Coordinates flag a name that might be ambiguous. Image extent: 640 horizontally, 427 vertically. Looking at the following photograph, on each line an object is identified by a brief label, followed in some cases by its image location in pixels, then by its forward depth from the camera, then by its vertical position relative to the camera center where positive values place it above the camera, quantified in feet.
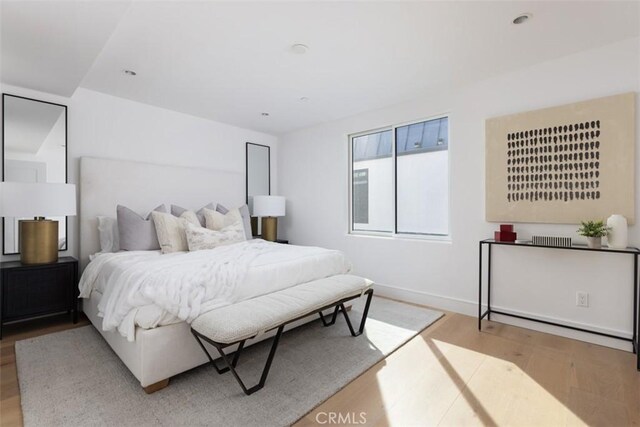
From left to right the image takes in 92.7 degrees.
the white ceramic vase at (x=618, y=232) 7.32 -0.49
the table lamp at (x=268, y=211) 14.98 +0.04
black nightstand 8.55 -2.28
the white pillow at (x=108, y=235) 10.52 -0.81
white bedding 6.25 -1.63
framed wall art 7.80 +1.39
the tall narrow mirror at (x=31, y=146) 9.50 +2.13
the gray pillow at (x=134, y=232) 10.17 -0.68
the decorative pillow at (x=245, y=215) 13.35 -0.15
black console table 7.22 -2.19
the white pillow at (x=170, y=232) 10.16 -0.69
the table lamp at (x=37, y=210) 8.45 +0.05
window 11.65 +1.38
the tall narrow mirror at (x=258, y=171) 15.93 +2.20
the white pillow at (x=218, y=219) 11.85 -0.30
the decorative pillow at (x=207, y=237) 10.22 -0.89
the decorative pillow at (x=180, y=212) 12.00 -0.01
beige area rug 5.37 -3.57
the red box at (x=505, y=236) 8.95 -0.72
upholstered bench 5.60 -2.09
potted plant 7.54 -0.52
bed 6.11 -1.40
